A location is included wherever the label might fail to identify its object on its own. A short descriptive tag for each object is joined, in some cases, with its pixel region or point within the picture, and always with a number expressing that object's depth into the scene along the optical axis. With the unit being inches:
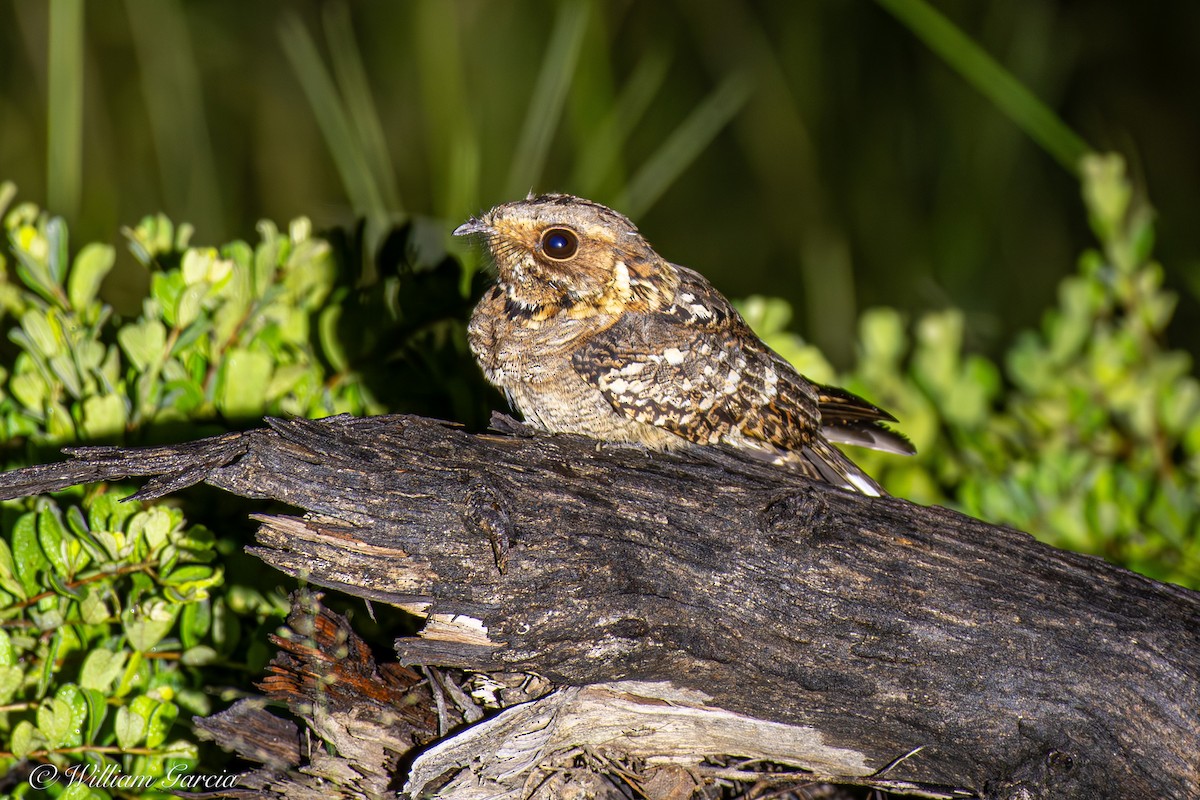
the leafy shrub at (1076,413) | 284.5
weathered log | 166.1
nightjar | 210.7
